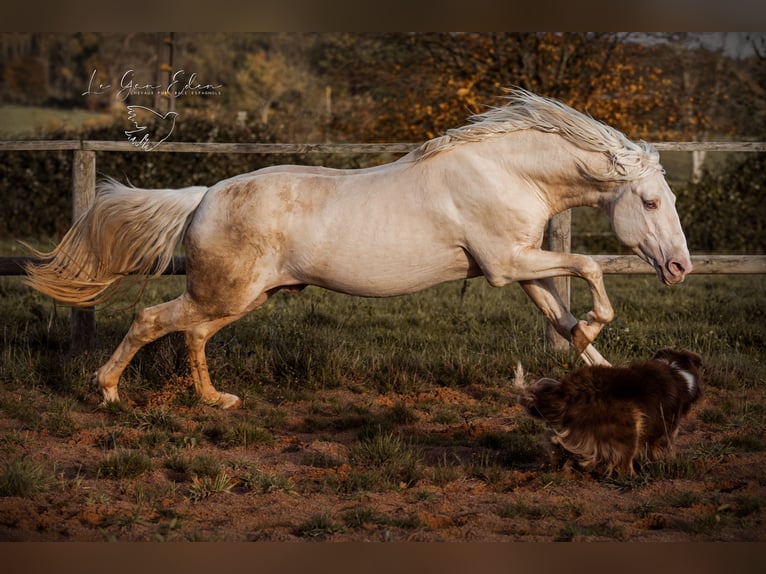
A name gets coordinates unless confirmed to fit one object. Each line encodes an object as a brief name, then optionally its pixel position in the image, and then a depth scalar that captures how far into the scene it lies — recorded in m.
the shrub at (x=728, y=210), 25.78
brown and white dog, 8.77
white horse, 10.07
